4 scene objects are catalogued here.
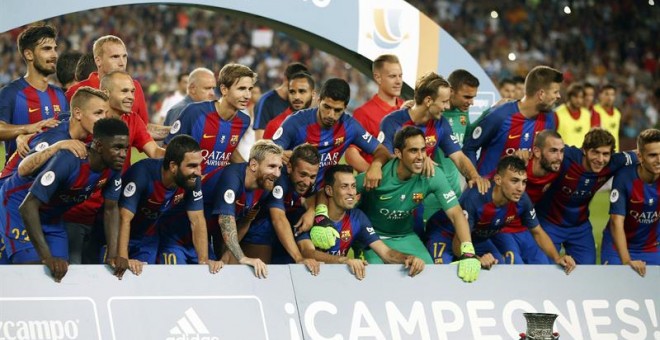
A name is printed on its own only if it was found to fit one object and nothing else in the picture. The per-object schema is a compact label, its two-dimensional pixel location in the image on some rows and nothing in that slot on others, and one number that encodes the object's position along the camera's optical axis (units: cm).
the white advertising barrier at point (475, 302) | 1584
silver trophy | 1468
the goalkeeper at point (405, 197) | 1798
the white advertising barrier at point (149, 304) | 1403
